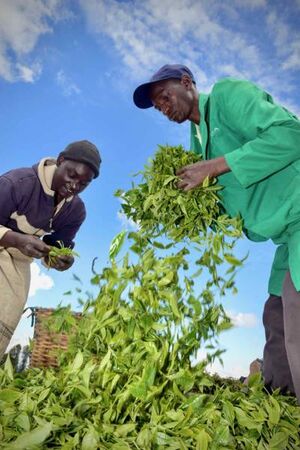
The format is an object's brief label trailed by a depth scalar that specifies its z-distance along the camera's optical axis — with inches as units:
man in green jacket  64.9
